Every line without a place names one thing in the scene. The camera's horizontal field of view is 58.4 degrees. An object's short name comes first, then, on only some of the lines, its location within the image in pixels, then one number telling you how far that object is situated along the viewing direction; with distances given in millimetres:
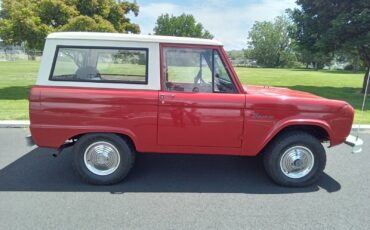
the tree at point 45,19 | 11312
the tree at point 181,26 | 93556
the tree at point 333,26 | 13133
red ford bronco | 4078
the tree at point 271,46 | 80062
